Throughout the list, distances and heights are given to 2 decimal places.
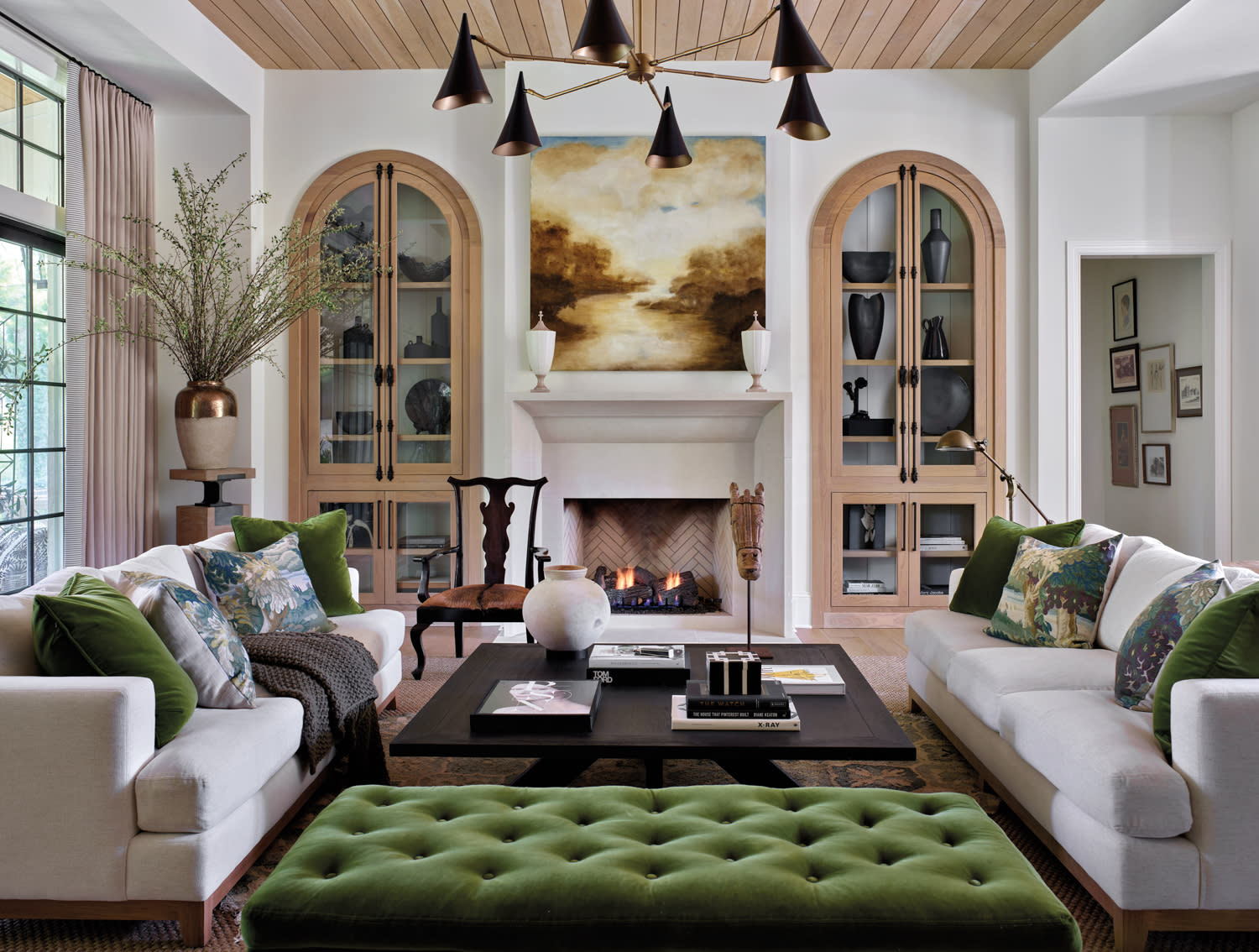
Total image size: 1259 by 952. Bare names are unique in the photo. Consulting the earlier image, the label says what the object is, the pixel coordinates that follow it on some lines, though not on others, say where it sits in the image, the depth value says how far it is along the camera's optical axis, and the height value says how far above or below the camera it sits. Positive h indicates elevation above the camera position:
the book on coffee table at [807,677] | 2.59 -0.59
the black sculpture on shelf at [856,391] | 5.34 +0.49
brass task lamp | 3.76 +0.13
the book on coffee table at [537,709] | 2.26 -0.59
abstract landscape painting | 5.17 +1.27
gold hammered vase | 4.51 +0.27
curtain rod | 3.87 +1.95
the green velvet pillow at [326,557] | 3.46 -0.30
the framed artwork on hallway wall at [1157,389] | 5.70 +0.54
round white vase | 2.93 -0.44
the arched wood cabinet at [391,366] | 5.32 +0.64
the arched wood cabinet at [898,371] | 5.29 +0.60
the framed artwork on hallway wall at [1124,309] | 6.13 +1.12
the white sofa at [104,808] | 1.89 -0.69
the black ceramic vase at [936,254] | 5.30 +1.28
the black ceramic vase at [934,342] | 5.32 +0.77
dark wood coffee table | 2.14 -0.63
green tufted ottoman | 1.42 -0.67
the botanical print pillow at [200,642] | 2.31 -0.42
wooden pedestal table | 4.51 -0.18
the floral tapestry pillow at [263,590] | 2.97 -0.38
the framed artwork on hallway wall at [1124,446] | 6.16 +0.19
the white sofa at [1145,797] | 1.84 -0.69
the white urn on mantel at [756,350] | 5.04 +0.69
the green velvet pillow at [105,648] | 2.04 -0.38
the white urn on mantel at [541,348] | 5.02 +0.70
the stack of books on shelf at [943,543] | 5.37 -0.40
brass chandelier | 2.25 +1.08
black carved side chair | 4.11 -0.53
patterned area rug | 1.97 -0.97
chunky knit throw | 2.56 -0.63
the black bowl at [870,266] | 5.31 +1.21
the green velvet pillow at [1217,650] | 2.00 -0.39
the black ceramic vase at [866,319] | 5.29 +0.90
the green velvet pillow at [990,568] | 3.46 -0.36
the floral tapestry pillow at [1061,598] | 2.98 -0.41
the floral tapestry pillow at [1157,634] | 2.29 -0.41
